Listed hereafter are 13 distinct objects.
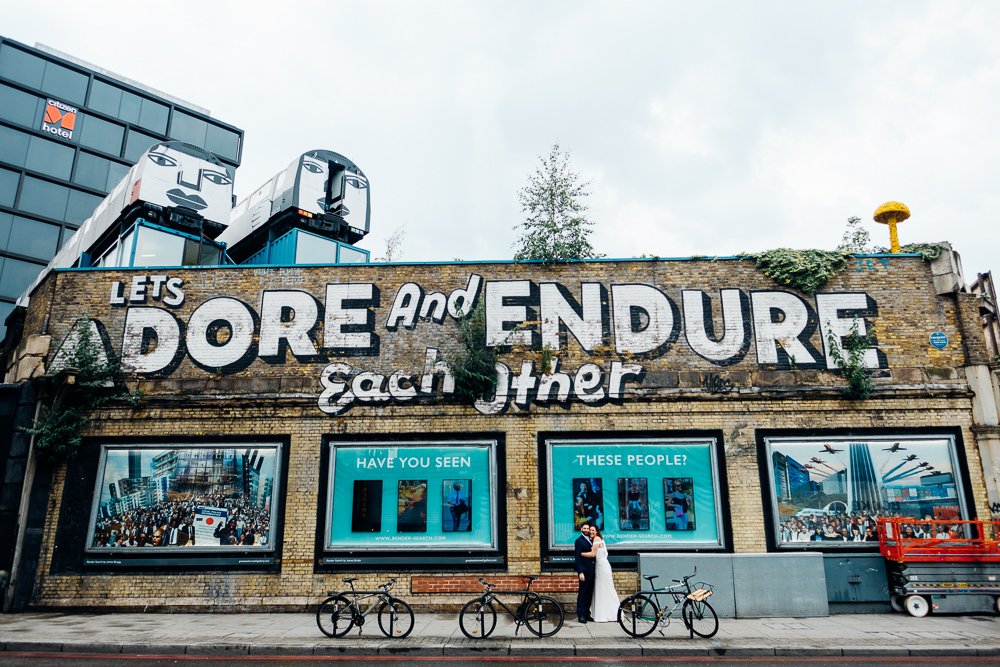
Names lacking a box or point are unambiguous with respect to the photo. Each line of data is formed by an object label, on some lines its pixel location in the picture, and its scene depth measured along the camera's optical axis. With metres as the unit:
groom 11.20
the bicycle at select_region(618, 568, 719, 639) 10.15
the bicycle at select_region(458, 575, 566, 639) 10.13
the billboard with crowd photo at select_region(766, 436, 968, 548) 13.34
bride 11.15
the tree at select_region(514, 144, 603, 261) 24.03
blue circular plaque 14.23
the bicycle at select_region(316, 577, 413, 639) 10.15
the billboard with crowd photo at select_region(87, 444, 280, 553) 13.58
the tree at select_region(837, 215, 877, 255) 22.48
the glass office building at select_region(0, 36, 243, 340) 38.44
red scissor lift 11.99
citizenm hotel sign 40.22
